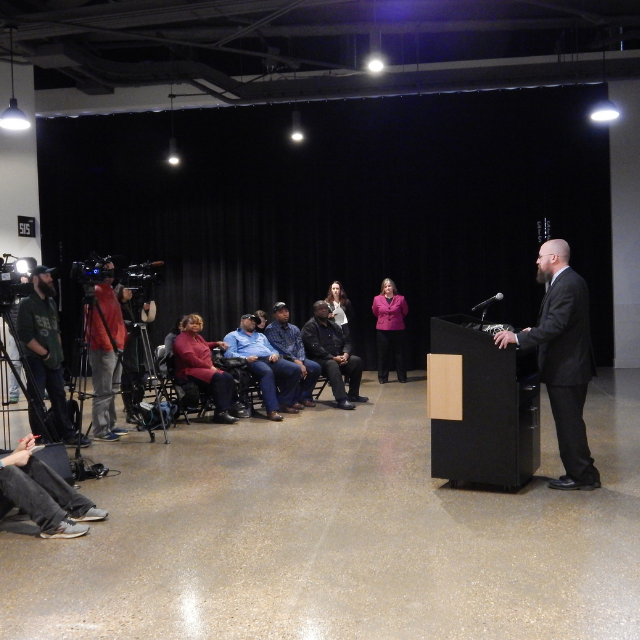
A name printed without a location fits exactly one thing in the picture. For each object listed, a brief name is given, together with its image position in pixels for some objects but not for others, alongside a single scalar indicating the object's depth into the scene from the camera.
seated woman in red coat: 6.92
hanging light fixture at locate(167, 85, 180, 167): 10.04
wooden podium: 4.20
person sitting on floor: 3.68
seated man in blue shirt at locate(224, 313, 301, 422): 7.25
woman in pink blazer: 9.77
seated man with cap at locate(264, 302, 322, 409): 7.69
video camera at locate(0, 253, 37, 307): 4.74
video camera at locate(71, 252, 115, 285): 5.58
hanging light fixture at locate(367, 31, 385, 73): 7.19
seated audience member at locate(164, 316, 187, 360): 7.28
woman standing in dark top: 9.69
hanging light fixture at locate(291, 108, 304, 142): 9.60
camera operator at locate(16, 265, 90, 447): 5.55
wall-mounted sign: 8.92
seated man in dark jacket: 7.91
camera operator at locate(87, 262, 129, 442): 6.09
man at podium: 4.20
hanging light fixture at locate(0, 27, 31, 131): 7.45
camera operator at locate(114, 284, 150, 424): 6.62
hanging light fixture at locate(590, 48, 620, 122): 8.52
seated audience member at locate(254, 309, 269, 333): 8.52
